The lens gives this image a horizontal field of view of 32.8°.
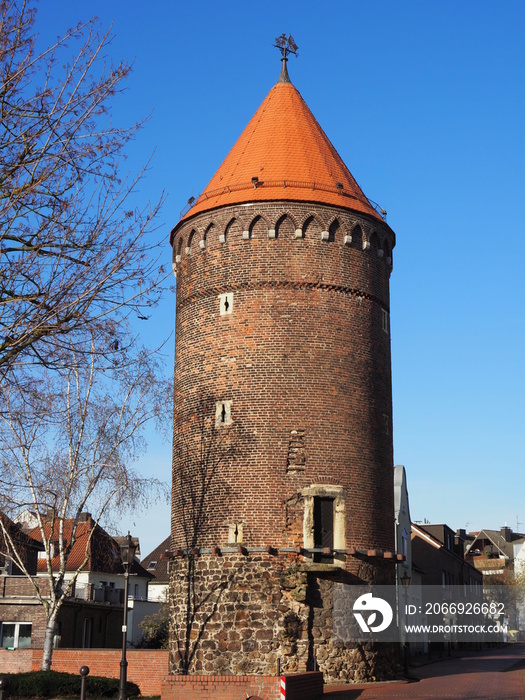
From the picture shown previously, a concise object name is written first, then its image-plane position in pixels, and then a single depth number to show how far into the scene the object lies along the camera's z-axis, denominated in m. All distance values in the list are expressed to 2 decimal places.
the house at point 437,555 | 55.31
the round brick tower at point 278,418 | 23.52
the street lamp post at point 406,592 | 28.48
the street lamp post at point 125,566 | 19.12
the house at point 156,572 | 58.44
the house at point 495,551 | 90.88
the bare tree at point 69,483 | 24.52
